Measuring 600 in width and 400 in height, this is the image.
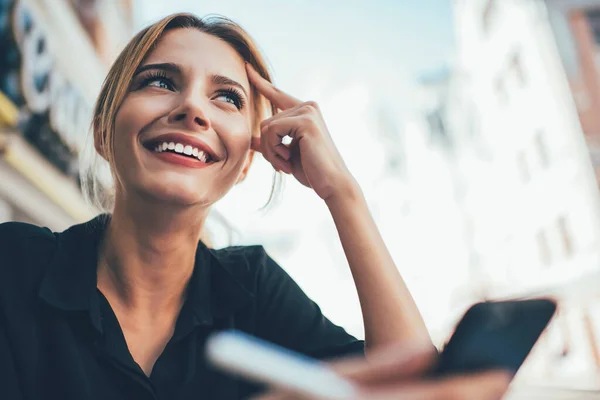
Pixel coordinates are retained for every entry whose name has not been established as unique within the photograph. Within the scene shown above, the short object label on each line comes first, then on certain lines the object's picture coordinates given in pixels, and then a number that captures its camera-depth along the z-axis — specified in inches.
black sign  135.9
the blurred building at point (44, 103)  136.8
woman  33.8
